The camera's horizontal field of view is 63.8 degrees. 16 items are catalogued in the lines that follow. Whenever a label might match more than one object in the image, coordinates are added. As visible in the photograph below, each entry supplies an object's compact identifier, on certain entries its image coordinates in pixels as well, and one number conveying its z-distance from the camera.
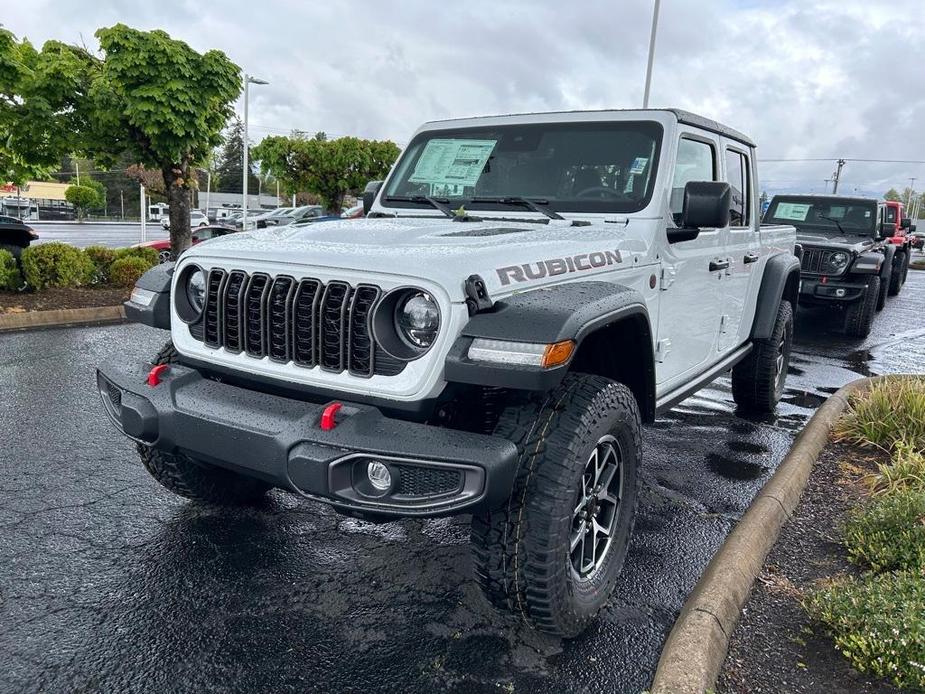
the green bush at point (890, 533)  2.98
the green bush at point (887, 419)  4.59
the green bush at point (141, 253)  10.98
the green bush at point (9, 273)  9.37
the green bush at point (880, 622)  2.32
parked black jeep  9.65
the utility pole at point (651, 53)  15.85
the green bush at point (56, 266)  9.64
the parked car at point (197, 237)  13.43
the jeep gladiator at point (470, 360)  2.31
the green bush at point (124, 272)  10.55
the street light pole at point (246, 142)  28.63
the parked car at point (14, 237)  10.55
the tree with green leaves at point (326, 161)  28.94
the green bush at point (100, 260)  10.54
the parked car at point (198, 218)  31.17
